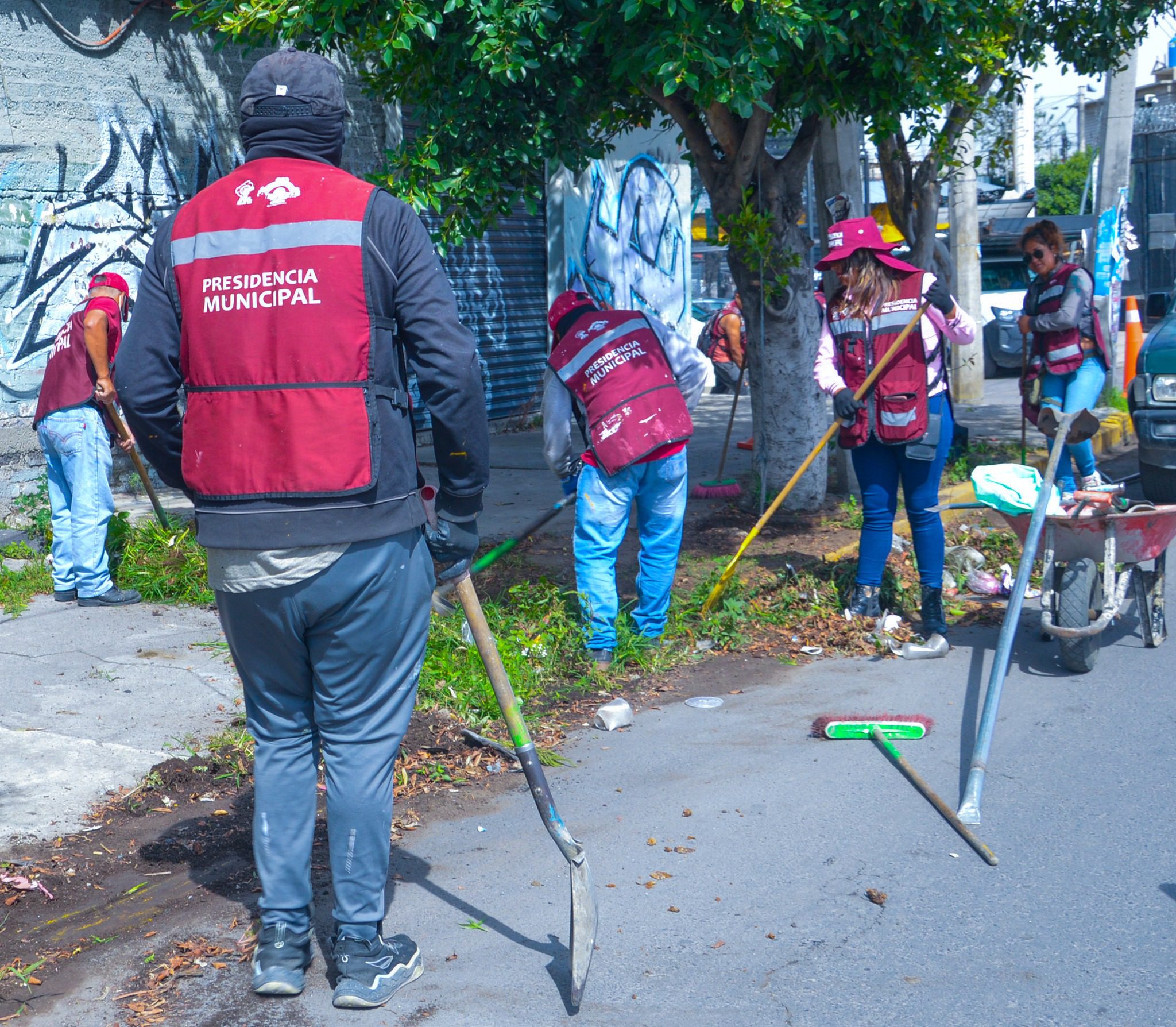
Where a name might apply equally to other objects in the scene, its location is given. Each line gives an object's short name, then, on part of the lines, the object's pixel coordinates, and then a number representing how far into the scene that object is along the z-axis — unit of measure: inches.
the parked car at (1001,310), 788.6
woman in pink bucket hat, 225.3
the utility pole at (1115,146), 518.3
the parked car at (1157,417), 344.5
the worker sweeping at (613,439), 213.6
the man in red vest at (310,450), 109.8
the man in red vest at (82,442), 253.6
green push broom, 180.9
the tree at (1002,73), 369.7
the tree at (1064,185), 1667.1
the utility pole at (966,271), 560.4
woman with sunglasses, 312.2
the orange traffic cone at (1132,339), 540.7
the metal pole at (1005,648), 161.6
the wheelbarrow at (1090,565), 210.4
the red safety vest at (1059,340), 314.7
